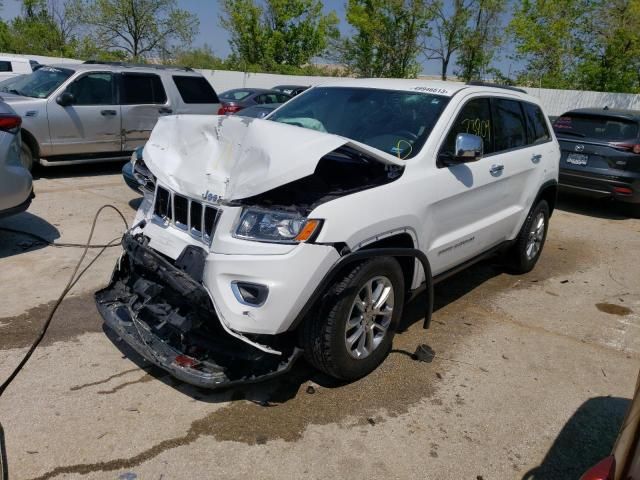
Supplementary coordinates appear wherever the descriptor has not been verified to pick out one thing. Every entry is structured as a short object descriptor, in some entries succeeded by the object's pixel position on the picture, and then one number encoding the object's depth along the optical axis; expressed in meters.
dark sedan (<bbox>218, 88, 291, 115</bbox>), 15.90
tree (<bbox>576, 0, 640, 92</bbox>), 24.47
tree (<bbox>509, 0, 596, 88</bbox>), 27.39
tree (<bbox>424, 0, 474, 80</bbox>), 30.78
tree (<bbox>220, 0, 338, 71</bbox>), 40.91
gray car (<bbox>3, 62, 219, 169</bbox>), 8.72
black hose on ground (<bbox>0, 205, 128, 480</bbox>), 2.70
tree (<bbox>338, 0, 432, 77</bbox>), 32.16
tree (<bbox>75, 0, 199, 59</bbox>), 39.69
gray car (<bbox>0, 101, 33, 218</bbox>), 5.27
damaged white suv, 3.05
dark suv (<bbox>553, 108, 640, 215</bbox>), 8.68
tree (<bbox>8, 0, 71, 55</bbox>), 44.62
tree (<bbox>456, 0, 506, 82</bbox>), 30.27
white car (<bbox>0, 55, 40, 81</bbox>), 18.30
